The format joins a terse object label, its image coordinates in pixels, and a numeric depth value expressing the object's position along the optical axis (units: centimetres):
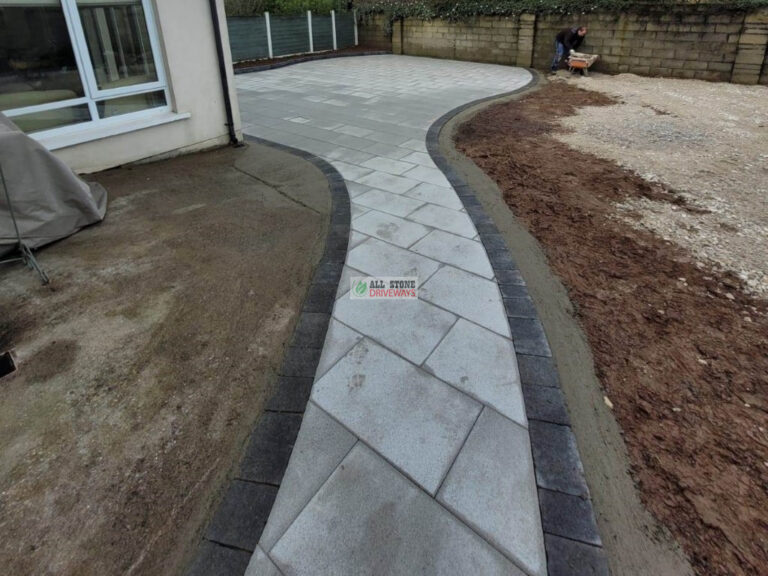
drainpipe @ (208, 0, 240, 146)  511
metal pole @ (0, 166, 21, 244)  304
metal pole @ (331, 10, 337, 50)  1645
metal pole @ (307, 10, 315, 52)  1576
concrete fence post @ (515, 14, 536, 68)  1241
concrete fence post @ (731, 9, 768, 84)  912
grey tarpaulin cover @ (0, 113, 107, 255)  316
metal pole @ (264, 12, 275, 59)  1443
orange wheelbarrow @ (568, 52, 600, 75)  1104
